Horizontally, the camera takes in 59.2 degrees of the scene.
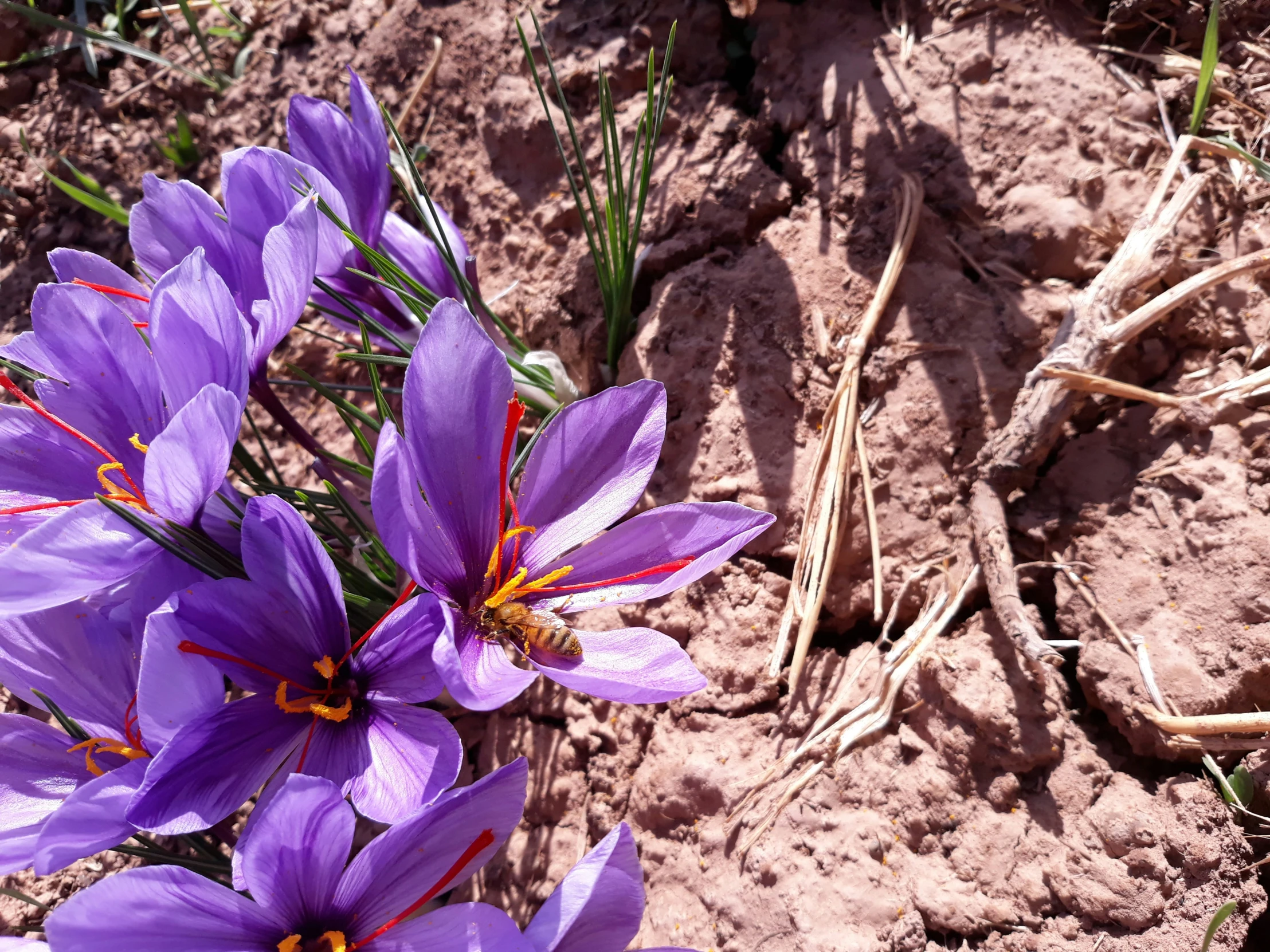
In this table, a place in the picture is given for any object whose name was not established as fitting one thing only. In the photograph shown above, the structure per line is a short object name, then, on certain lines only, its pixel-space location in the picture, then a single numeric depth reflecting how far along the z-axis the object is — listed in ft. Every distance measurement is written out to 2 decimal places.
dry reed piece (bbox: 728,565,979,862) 0.58
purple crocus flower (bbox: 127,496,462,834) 0.44
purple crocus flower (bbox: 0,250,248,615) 0.43
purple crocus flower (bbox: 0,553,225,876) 0.48
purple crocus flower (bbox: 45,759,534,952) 0.41
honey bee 0.49
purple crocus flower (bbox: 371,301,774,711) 0.47
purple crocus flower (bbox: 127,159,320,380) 0.50
